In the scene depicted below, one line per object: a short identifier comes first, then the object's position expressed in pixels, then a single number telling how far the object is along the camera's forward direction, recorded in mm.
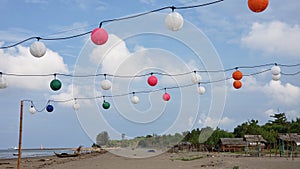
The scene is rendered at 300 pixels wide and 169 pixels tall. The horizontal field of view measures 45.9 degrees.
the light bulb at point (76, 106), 11500
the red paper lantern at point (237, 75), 8406
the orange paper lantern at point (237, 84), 8828
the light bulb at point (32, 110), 13016
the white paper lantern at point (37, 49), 6598
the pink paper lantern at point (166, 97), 10406
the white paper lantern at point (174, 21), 5637
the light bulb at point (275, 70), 8930
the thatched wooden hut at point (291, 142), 27814
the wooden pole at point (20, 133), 9289
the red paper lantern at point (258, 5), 4852
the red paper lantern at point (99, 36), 5715
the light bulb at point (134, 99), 10320
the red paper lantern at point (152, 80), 8516
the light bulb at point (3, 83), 8578
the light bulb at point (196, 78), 9406
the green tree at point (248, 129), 45909
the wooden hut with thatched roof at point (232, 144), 41162
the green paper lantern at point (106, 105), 10578
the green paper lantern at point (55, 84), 8312
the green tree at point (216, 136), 45728
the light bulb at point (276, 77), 9016
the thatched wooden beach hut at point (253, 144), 27405
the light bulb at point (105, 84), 8945
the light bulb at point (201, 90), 9977
